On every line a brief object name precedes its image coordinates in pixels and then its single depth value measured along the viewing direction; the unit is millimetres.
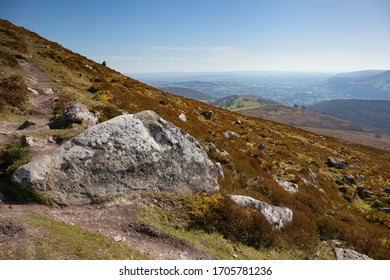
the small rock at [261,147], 27719
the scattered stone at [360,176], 29431
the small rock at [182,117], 23197
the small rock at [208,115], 34062
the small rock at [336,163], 31594
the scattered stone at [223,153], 18419
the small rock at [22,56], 27516
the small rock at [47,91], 19378
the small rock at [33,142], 11803
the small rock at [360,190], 25370
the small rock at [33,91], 18467
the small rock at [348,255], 11946
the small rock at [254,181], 16016
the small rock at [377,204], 23258
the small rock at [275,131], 45172
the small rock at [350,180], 27453
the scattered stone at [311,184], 21322
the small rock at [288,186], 18062
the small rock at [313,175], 24009
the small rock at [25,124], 13703
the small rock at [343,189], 24944
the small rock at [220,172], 14864
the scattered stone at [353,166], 34169
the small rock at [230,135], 26556
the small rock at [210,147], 18606
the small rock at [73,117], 14250
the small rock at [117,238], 9334
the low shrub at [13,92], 16052
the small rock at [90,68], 34812
